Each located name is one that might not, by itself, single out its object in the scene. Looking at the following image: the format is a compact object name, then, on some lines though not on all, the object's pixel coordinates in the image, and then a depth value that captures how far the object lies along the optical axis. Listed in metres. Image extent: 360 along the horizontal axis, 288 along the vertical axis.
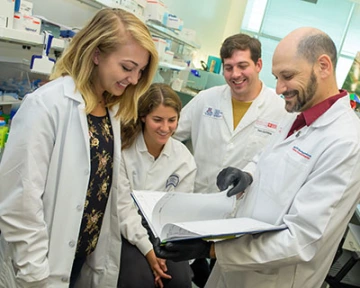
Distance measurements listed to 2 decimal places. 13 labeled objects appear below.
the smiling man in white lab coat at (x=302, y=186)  0.95
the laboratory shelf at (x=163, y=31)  2.59
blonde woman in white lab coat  0.94
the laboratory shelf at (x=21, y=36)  1.14
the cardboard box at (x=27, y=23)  1.26
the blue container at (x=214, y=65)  5.17
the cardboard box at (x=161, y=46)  2.56
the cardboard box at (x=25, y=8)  1.29
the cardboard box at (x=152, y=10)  2.45
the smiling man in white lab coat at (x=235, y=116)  1.79
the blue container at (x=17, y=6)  1.27
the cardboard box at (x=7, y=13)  1.14
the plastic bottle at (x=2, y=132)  1.30
